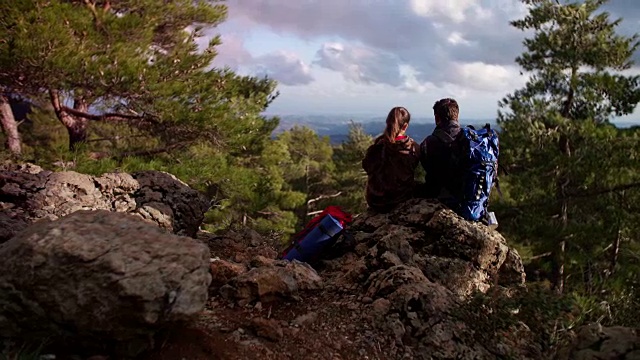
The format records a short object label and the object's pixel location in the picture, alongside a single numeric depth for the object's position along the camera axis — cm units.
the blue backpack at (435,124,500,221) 480
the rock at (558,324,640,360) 298
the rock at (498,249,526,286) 505
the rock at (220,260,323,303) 378
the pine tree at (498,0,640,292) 1069
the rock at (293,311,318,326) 355
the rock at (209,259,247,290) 403
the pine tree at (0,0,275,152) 654
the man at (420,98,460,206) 498
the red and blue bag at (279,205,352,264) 500
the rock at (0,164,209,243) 452
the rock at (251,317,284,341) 322
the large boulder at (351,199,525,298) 463
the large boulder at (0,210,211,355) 245
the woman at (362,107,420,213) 510
